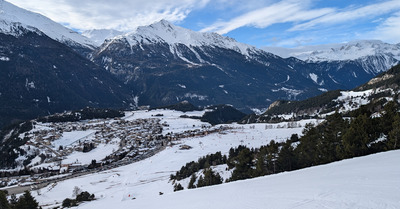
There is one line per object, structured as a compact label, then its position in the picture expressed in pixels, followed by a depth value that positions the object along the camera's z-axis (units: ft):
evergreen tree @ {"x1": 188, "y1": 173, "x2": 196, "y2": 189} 150.86
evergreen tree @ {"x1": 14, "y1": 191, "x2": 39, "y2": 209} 138.41
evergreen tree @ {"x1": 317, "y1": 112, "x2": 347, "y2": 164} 112.06
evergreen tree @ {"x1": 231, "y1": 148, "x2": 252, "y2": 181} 138.31
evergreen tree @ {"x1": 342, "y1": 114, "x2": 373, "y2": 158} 101.04
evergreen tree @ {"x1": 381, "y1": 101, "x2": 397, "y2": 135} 107.04
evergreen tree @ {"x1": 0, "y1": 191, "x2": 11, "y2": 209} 123.82
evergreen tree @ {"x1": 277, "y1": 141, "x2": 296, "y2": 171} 132.68
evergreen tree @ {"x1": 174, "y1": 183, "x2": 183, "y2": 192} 151.23
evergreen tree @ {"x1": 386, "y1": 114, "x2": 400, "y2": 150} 95.04
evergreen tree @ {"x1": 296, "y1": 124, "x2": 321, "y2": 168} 123.13
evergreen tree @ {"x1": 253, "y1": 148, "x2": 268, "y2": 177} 127.44
